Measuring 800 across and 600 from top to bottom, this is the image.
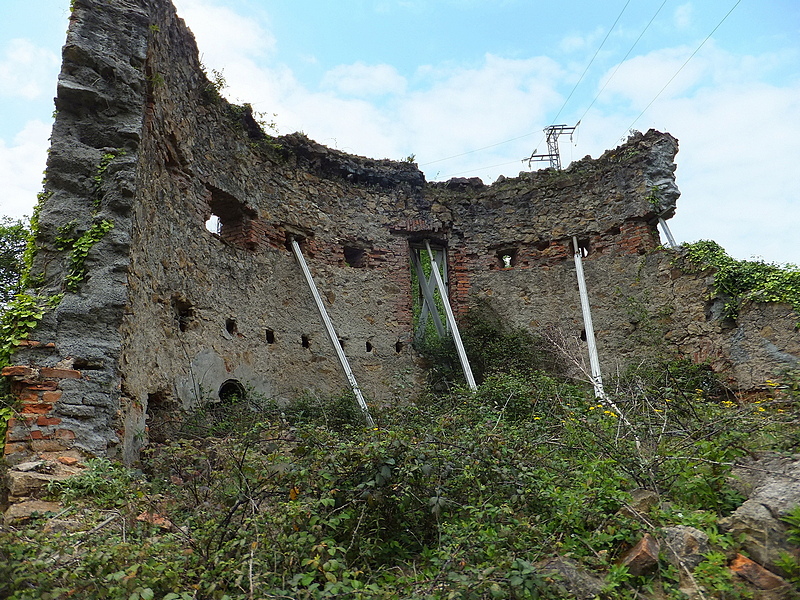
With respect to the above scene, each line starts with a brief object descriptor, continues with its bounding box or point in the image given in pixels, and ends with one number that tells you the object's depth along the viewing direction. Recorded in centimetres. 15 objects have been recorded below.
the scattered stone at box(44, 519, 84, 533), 328
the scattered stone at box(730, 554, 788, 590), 259
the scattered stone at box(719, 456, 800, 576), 275
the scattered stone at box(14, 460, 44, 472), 385
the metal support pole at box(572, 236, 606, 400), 768
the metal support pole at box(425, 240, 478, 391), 844
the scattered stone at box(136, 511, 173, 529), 352
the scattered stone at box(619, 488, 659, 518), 320
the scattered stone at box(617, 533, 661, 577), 279
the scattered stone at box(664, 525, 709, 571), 280
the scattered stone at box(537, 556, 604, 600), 271
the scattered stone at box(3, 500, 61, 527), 337
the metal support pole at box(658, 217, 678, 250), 920
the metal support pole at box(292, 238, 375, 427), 778
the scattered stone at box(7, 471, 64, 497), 370
